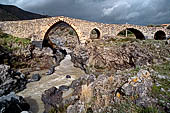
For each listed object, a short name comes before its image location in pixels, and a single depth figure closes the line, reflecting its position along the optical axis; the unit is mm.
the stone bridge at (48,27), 19703
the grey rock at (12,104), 6800
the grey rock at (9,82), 10697
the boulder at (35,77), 14098
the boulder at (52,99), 7926
